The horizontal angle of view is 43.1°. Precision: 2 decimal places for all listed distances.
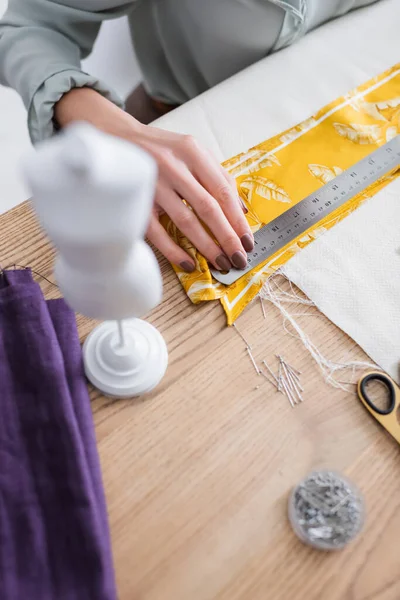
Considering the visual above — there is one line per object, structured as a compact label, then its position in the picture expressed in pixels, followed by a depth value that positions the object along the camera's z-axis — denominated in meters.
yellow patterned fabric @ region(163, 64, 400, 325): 0.54
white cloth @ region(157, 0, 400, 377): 0.54
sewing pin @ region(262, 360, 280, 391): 0.49
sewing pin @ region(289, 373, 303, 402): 0.48
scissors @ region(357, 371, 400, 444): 0.46
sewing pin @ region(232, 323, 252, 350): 0.51
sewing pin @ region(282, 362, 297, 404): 0.48
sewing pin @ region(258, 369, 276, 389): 0.49
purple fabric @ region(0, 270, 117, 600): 0.38
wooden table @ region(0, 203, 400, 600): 0.40
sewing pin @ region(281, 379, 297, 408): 0.48
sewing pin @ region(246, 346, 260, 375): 0.49
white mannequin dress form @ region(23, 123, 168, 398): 0.26
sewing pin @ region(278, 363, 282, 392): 0.48
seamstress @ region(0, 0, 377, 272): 0.54
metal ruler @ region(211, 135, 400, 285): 0.56
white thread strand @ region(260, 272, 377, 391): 0.50
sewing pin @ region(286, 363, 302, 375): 0.49
